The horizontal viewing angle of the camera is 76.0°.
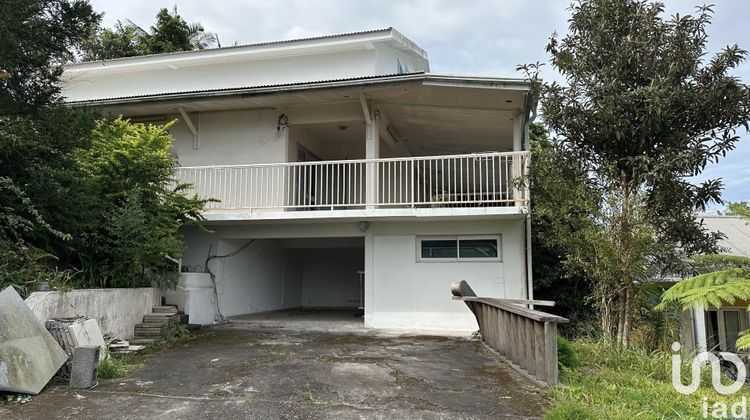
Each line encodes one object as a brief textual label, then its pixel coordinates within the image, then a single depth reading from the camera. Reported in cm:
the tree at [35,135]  627
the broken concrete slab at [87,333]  565
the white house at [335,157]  998
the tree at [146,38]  2391
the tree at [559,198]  738
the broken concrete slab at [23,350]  475
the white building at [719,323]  990
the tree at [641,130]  686
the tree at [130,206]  789
